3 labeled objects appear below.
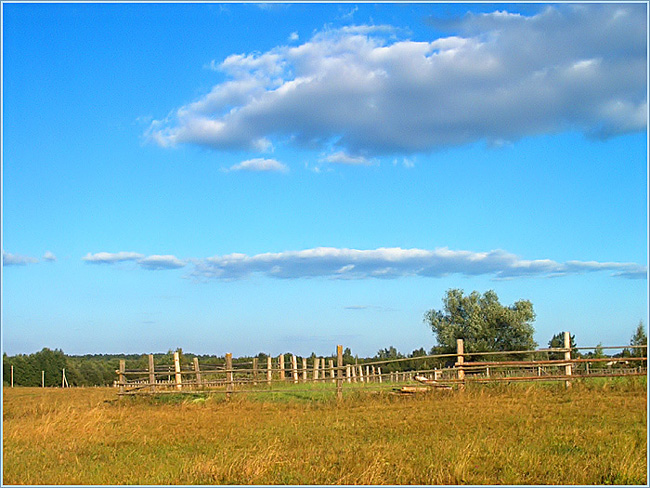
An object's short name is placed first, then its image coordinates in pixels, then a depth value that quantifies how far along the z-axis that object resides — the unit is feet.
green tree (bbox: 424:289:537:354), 160.04
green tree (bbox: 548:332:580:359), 146.00
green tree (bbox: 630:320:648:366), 105.11
